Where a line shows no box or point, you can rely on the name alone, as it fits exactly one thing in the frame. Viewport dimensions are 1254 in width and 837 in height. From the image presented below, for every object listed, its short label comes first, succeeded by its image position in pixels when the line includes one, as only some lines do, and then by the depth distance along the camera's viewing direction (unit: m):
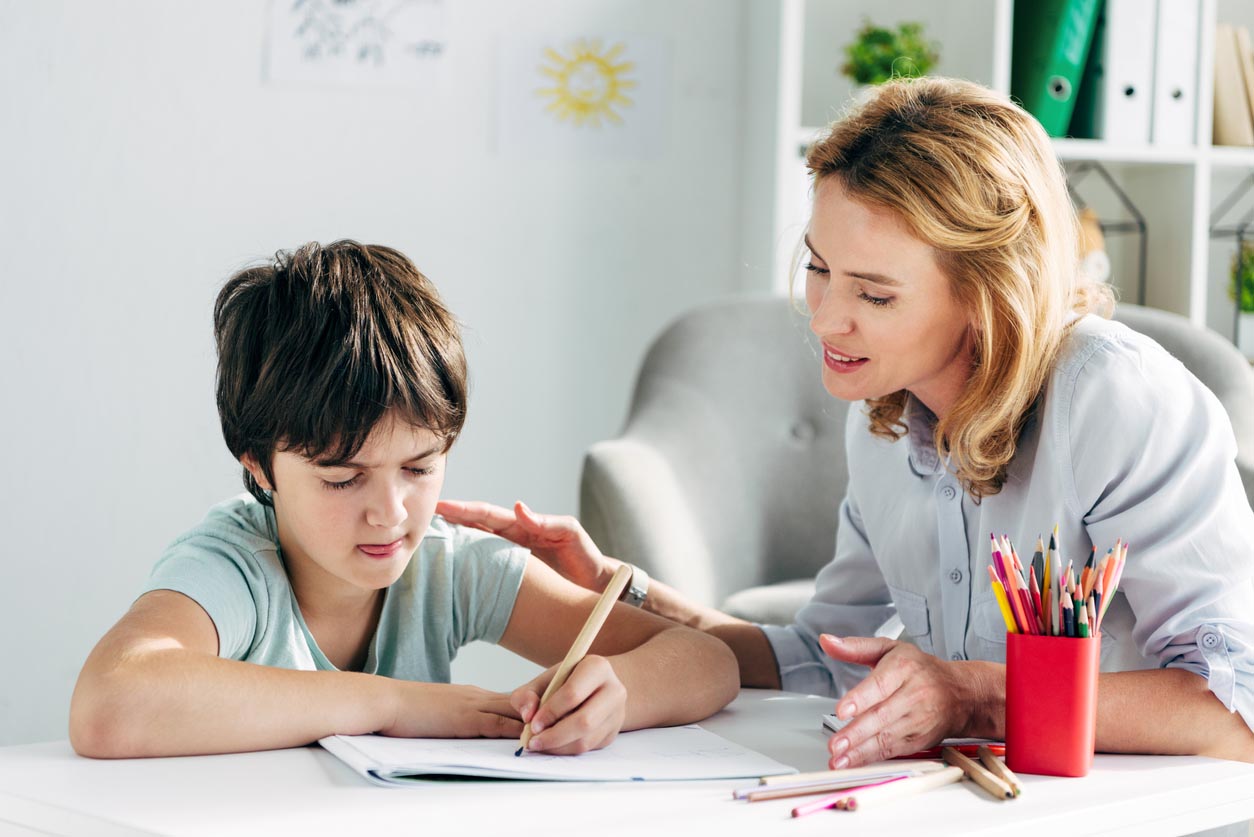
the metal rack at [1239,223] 4.69
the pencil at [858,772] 1.80
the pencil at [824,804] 1.75
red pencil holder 1.84
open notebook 1.81
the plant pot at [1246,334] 4.45
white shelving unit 4.06
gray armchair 3.36
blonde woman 1.97
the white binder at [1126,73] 4.06
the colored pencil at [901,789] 1.76
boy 1.88
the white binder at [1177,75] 4.10
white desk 1.71
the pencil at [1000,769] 1.80
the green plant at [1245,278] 4.49
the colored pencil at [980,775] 1.79
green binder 4.06
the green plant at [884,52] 4.20
